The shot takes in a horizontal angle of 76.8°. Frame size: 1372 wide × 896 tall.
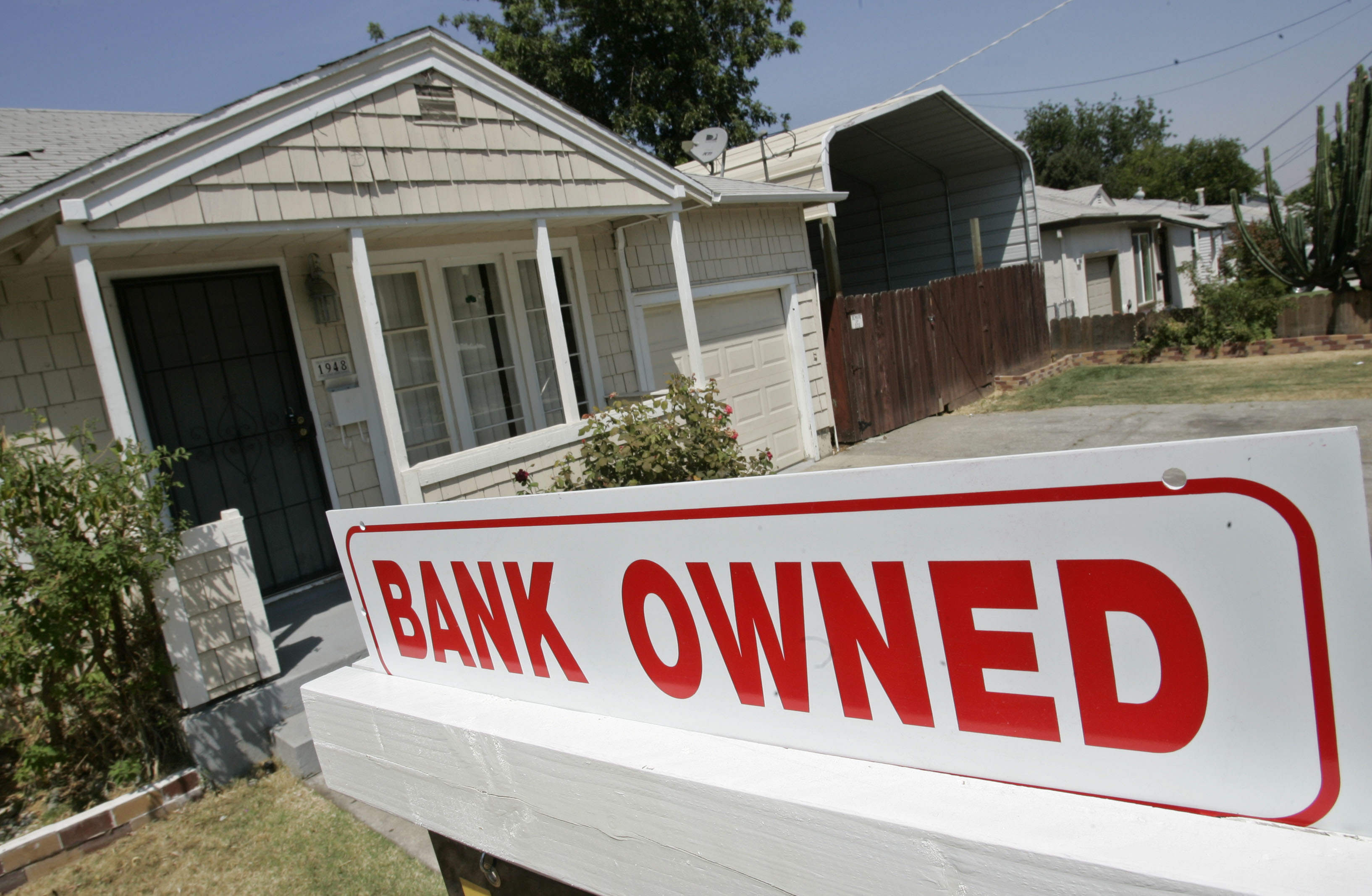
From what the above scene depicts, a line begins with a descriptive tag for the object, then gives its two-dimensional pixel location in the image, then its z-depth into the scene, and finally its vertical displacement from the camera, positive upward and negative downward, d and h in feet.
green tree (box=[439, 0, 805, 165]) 78.12 +25.79
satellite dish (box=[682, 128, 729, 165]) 33.32 +7.13
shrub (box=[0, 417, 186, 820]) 12.69 -2.80
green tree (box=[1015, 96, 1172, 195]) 193.67 +34.36
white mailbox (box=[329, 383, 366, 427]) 21.17 -0.29
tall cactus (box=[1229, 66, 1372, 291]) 45.68 +0.84
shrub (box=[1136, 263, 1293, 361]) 47.55 -3.91
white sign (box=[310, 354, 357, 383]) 21.11 +0.67
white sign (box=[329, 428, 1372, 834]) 2.67 -1.25
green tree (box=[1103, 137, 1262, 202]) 201.57 +18.20
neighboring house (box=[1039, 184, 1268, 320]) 57.82 +0.88
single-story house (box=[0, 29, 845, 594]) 16.46 +2.66
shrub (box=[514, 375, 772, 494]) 19.21 -2.38
